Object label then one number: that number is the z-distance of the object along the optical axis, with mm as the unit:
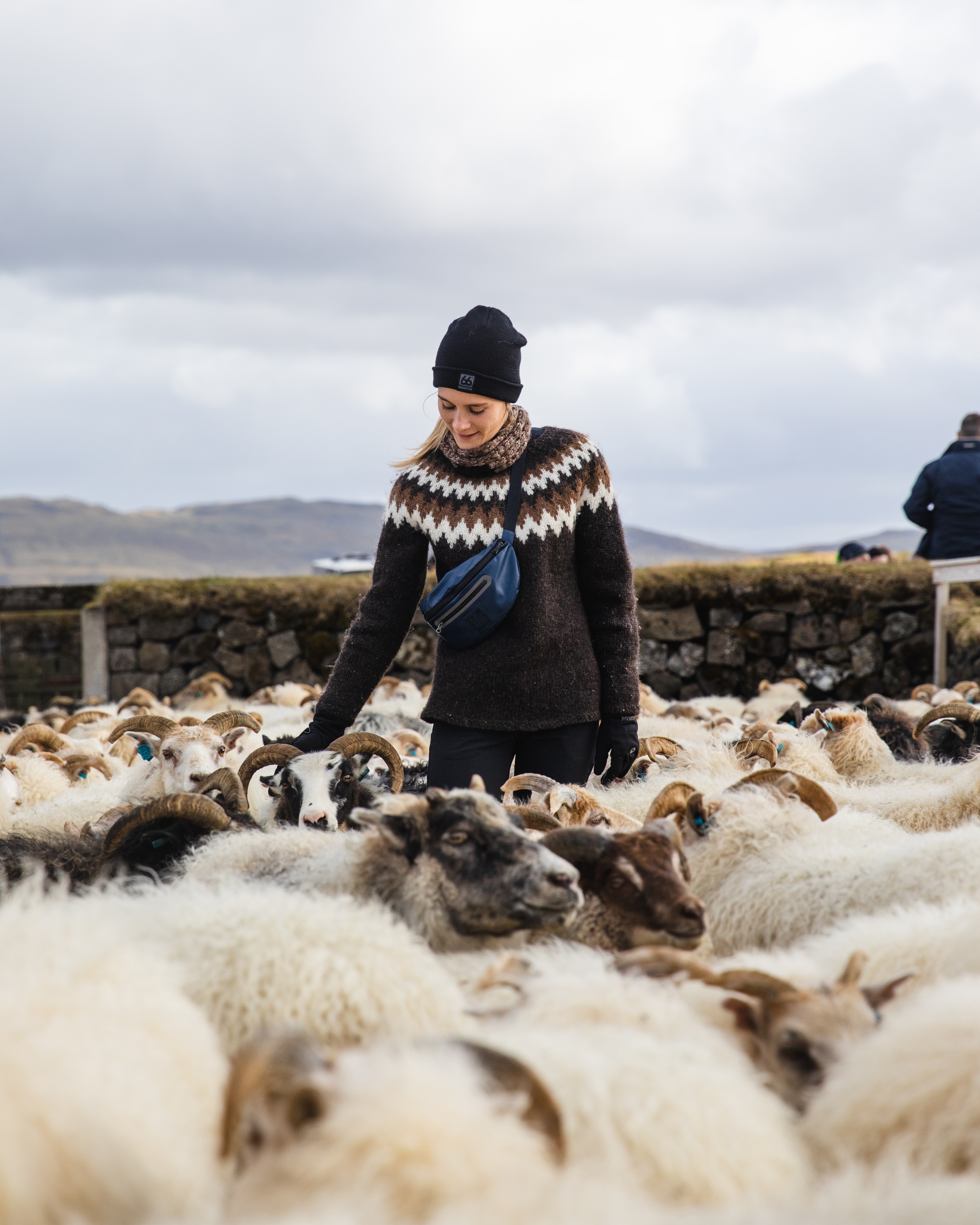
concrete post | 14781
